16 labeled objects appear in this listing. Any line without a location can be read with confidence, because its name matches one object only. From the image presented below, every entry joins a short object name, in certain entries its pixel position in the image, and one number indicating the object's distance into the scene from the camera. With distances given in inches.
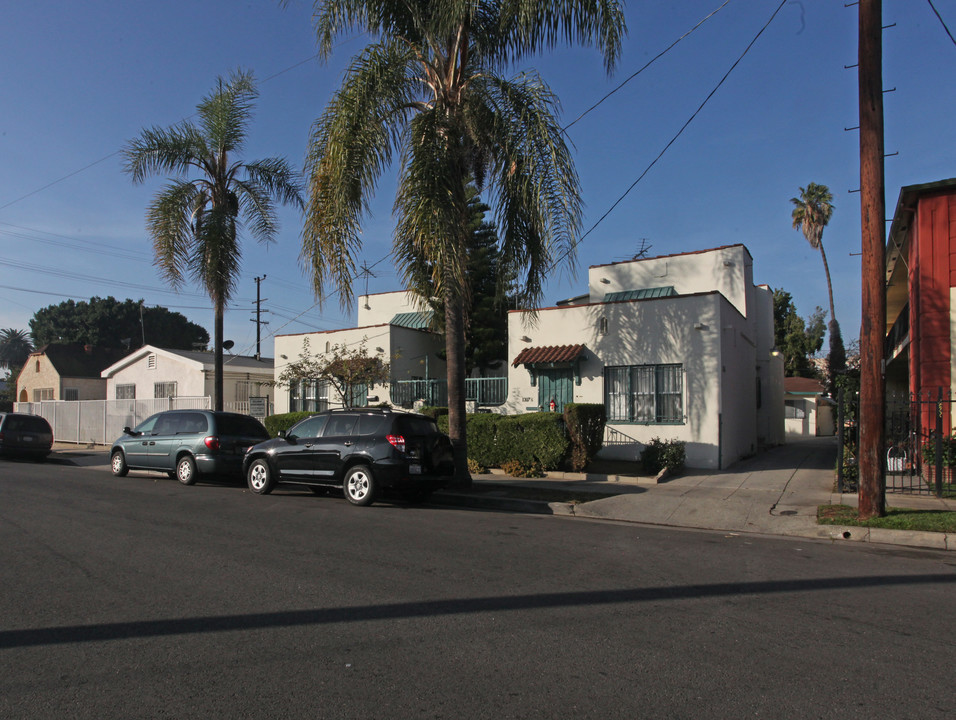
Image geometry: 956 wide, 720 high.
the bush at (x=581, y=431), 598.5
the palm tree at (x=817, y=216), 1807.3
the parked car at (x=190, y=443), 578.9
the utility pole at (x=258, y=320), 1864.8
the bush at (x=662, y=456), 596.1
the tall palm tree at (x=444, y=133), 462.6
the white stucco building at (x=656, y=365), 639.8
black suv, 452.8
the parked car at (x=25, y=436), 863.1
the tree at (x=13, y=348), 3521.2
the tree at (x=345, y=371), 816.3
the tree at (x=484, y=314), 993.7
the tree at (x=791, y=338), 1871.3
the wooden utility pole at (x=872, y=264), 384.2
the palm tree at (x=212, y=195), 681.6
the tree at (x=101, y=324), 2728.8
